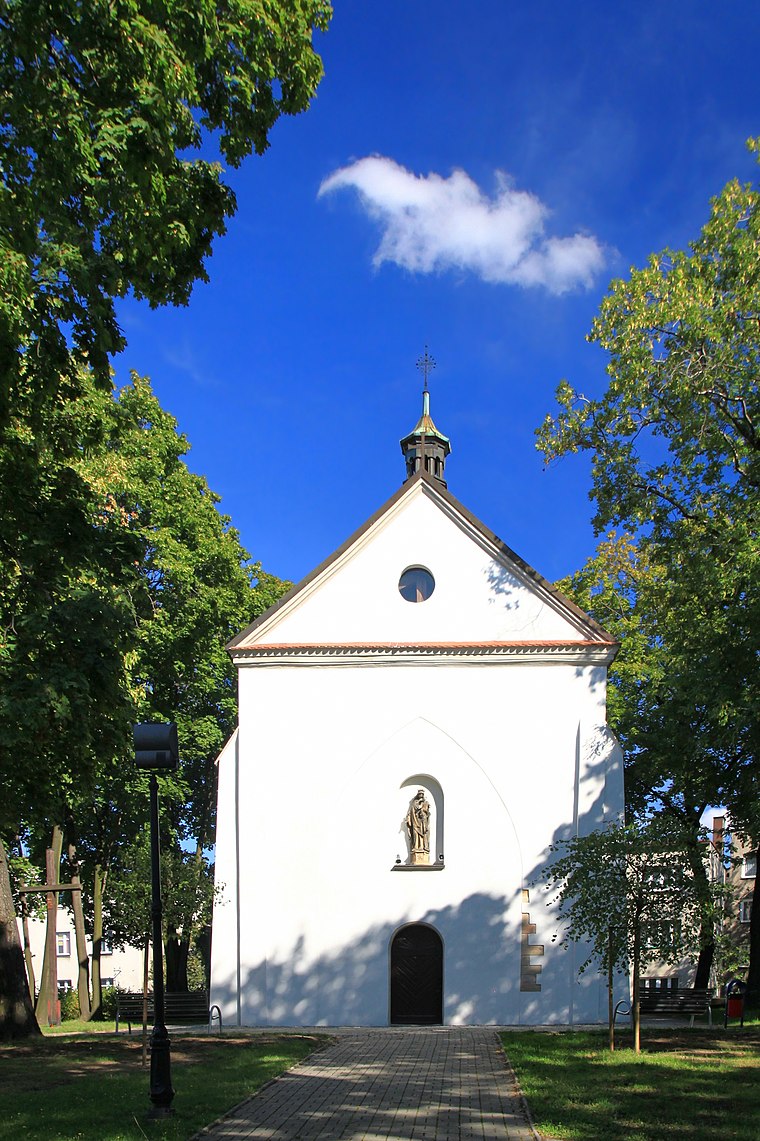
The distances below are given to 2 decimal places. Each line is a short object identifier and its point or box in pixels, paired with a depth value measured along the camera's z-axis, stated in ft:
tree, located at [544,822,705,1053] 48.80
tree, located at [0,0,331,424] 25.50
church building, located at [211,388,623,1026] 68.33
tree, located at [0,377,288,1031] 82.48
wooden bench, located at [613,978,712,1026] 72.38
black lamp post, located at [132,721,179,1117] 30.63
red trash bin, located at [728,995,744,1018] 64.85
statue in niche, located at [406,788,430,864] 70.59
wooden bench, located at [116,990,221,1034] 70.28
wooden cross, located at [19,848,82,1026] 85.81
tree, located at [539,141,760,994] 59.62
